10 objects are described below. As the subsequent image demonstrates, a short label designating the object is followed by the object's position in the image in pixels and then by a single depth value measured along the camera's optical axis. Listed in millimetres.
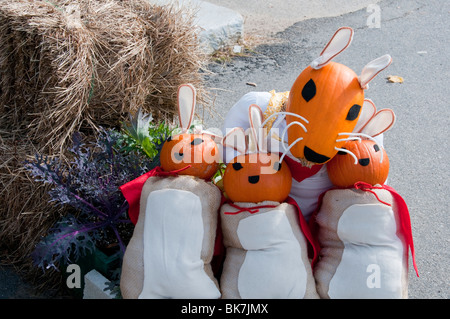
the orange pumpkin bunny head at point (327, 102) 1818
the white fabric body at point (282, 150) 2139
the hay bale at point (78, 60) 2377
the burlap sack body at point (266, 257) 1881
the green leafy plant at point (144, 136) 2398
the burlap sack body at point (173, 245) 1896
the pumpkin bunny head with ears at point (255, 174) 1963
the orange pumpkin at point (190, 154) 2037
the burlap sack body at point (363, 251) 1916
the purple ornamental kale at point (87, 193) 2125
